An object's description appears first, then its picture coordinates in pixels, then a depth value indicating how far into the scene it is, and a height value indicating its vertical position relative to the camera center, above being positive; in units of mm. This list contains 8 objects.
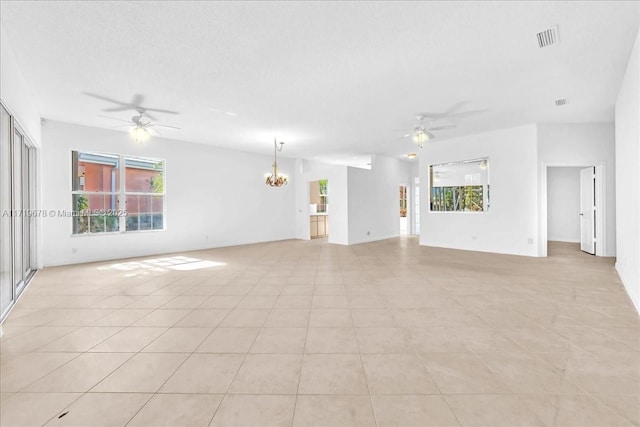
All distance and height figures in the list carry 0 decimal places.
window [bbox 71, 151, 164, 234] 6391 +524
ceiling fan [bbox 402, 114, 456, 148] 5711 +1670
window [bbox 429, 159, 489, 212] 7383 +745
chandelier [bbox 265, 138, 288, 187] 7950 +978
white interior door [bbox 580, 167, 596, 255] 6658 +40
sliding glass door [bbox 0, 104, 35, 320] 3385 +52
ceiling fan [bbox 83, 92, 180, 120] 4695 +1961
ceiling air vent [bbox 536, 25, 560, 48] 3041 +1952
